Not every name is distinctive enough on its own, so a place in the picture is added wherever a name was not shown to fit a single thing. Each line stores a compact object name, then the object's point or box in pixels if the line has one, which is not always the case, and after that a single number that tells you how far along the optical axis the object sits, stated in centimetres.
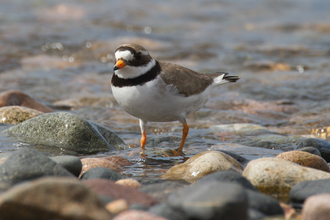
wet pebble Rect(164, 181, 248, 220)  551
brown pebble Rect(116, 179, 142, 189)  770
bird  1080
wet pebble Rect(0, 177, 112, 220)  534
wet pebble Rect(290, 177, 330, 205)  722
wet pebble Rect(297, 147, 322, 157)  1051
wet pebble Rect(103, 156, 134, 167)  1046
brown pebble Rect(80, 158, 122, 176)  934
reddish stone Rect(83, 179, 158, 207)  657
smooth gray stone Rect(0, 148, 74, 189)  728
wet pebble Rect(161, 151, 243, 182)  907
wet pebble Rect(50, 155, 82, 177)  827
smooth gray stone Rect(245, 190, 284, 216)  647
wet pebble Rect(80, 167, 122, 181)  811
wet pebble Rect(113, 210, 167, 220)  515
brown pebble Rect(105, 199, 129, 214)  601
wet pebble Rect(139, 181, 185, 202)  714
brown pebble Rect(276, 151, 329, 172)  945
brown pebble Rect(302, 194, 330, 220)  554
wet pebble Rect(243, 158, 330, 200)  805
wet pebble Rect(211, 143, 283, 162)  1078
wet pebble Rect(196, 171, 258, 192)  727
